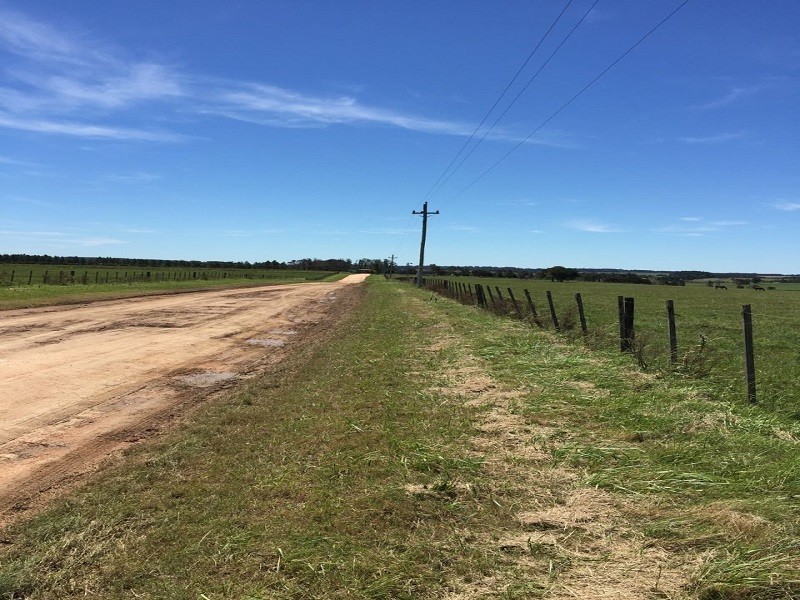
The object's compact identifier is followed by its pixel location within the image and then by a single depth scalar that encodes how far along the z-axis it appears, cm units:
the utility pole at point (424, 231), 5303
